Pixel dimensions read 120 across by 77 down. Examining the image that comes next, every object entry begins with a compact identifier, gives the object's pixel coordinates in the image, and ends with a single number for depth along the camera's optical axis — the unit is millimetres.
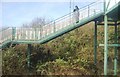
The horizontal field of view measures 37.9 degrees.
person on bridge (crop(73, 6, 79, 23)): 11580
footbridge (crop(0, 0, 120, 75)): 11371
